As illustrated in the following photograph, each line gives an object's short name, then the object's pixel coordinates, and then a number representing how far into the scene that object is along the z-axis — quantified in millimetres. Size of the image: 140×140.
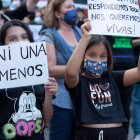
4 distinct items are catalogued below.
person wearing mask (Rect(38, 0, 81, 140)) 5812
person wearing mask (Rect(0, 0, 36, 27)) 7599
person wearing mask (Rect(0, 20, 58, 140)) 4796
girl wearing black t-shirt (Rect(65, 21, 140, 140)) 5005
